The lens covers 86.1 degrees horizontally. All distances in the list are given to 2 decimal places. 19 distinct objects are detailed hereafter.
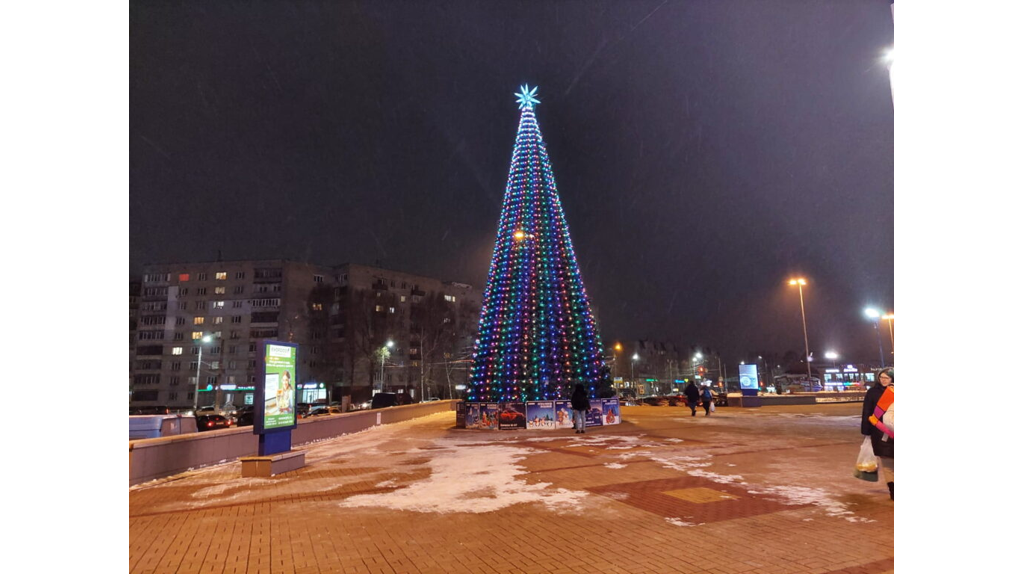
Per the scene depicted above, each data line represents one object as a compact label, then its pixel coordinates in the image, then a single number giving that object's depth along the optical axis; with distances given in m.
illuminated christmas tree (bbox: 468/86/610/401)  23.03
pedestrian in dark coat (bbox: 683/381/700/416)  26.30
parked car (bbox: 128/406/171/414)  54.33
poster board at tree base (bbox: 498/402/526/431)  20.56
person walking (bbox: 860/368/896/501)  7.40
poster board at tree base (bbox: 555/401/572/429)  20.81
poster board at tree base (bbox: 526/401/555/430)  20.59
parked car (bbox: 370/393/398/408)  42.24
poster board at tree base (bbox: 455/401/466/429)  22.19
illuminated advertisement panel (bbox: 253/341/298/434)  11.14
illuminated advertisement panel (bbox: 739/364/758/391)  34.50
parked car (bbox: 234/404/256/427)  29.61
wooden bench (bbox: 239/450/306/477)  10.88
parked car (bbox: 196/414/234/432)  25.58
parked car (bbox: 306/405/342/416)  35.12
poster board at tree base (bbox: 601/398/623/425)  21.80
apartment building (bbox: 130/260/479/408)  68.06
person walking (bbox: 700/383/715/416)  26.51
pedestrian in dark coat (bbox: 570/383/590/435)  18.56
